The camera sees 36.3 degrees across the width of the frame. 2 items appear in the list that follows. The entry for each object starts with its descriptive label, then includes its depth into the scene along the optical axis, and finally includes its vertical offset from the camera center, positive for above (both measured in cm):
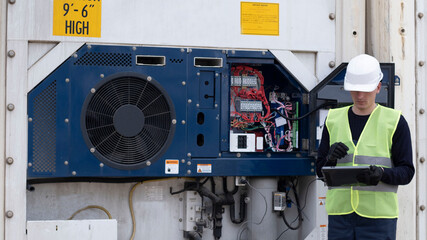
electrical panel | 412 +10
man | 336 -11
